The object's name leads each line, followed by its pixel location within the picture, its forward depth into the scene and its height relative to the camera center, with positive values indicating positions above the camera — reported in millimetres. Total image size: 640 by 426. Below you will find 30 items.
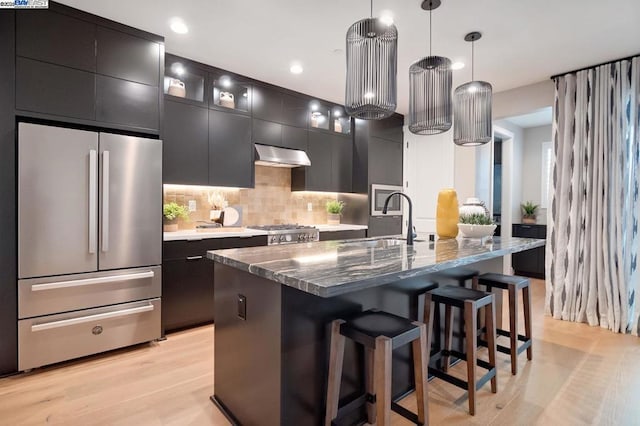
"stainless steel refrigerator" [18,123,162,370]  2355 -236
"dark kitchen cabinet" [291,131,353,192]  4586 +650
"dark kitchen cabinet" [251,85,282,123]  3969 +1306
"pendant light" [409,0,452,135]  2375 +865
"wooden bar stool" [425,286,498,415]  1938 -737
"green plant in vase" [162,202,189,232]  3340 -39
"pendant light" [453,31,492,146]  2637 +789
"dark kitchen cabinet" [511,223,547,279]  5738 -775
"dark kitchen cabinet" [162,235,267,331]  3047 -671
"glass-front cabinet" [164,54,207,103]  3342 +1358
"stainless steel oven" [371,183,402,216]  4996 +179
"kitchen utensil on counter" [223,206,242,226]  3846 -54
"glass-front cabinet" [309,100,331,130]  4629 +1358
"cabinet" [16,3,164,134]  2383 +1089
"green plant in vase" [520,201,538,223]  6133 -13
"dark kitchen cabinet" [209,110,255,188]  3602 +676
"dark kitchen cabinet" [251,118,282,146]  3963 +954
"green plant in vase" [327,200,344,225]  5090 +10
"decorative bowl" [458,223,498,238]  2719 -144
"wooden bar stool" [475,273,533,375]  2414 -713
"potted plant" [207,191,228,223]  3821 +61
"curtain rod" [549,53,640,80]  3250 +1502
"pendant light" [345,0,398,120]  1963 +883
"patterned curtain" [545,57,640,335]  3270 +127
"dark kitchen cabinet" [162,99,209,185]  3277 +673
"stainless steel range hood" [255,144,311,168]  3936 +668
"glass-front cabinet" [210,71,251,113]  3654 +1339
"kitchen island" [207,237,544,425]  1479 -519
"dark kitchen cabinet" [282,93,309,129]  4277 +1320
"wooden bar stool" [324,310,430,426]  1441 -658
